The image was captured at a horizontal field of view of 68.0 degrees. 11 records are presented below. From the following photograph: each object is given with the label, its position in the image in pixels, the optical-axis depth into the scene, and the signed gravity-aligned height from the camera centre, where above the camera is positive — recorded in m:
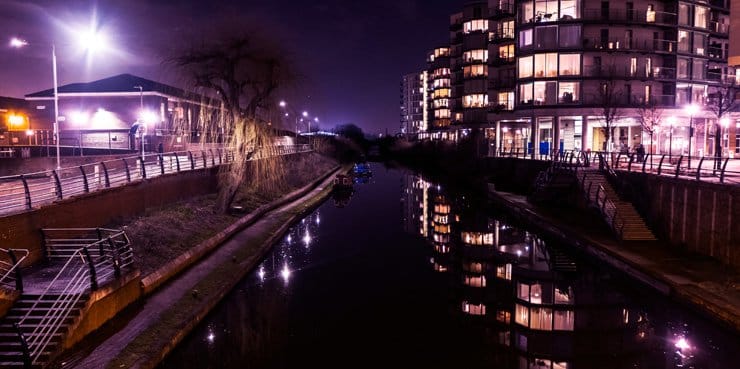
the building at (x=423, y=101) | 164.81 +15.94
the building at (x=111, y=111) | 48.36 +4.06
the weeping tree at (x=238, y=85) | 30.16 +3.79
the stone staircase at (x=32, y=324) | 11.72 -4.01
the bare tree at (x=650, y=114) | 53.94 +3.53
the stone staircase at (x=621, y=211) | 25.27 -3.08
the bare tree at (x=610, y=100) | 53.28 +4.97
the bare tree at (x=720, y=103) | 36.09 +3.98
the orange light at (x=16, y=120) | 56.25 +3.40
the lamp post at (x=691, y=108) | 48.78 +3.95
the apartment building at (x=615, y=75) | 57.09 +7.98
